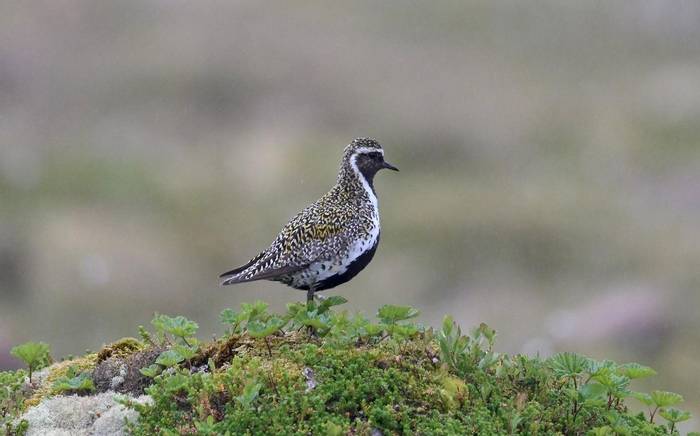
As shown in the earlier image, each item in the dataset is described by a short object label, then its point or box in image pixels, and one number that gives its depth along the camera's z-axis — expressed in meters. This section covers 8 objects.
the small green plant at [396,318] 16.78
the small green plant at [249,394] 14.81
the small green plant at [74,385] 16.95
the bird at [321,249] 21.14
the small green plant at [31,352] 17.48
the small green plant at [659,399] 15.93
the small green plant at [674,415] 16.09
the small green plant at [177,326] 17.17
